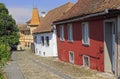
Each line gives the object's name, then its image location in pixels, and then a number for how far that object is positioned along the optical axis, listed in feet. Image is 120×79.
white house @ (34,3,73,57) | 49.45
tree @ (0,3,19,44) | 78.64
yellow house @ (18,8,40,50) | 103.85
